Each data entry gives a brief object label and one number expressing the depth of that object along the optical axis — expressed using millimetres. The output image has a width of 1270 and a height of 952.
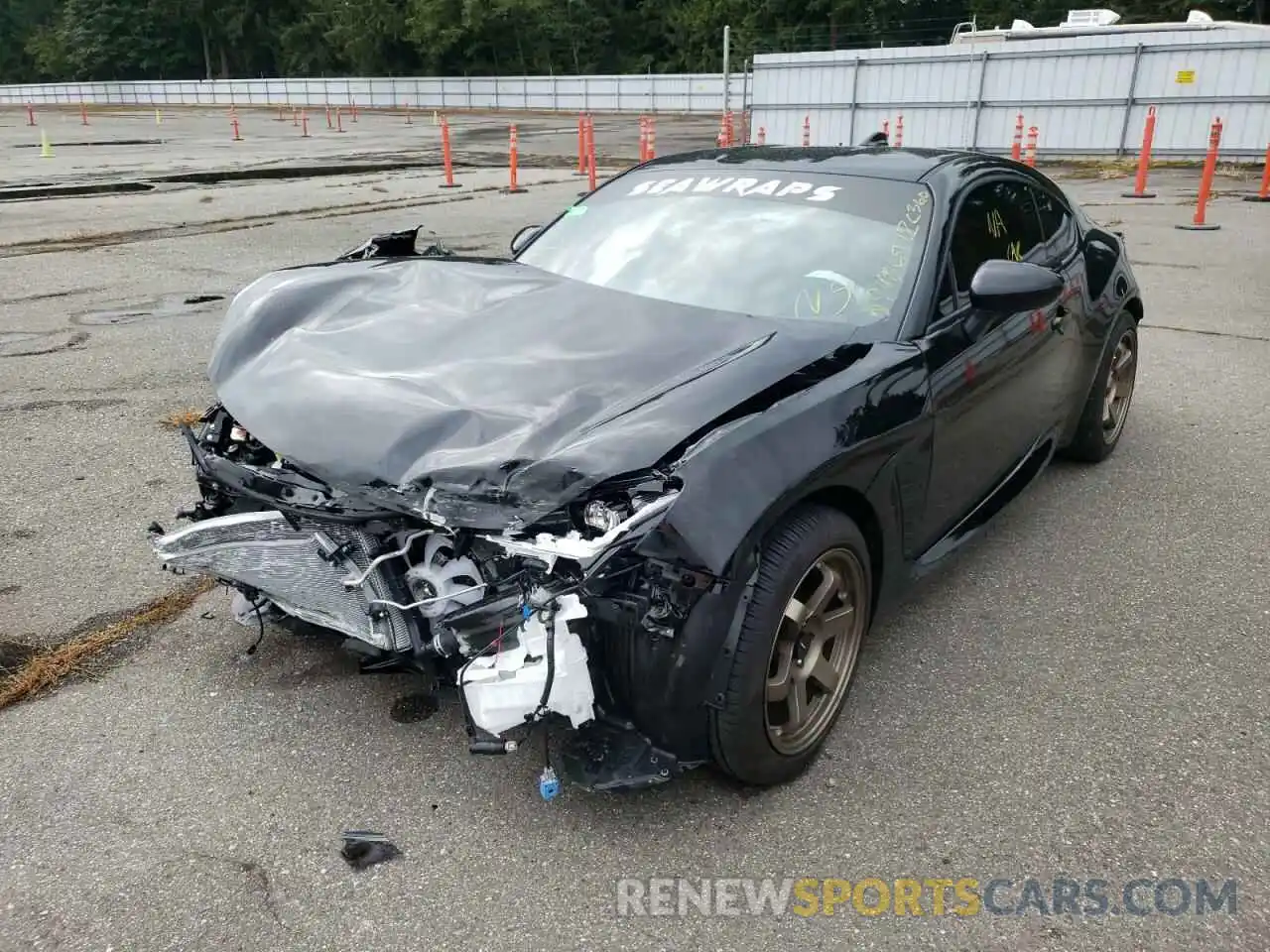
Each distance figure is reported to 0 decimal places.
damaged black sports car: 2289
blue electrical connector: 2426
